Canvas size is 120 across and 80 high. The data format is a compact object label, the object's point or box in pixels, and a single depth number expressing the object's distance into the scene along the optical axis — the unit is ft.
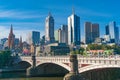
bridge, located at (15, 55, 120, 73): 144.26
